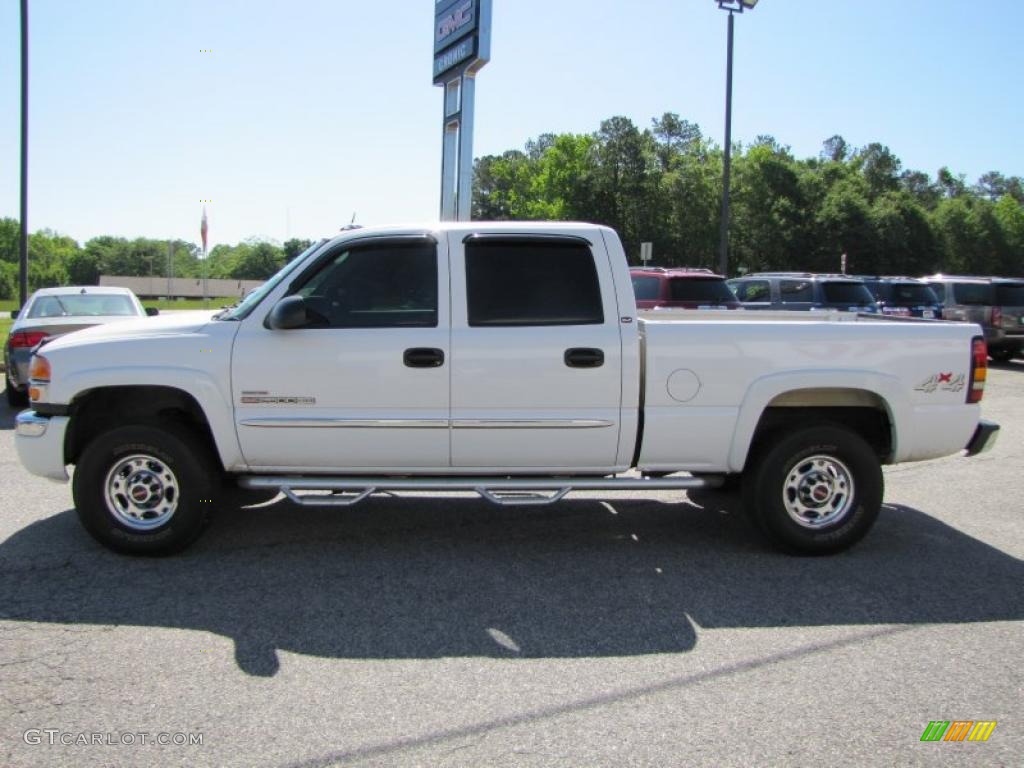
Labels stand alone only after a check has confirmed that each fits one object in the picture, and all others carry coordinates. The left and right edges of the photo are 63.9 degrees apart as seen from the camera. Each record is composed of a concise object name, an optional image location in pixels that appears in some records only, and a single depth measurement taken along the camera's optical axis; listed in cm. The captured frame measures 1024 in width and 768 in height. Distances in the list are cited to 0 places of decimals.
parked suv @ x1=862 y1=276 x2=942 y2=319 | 1811
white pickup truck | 497
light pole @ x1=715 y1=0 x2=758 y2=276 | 2144
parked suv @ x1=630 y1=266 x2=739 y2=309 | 1455
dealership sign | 1543
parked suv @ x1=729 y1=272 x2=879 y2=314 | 1639
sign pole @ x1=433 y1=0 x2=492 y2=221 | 1548
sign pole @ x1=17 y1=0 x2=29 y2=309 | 1498
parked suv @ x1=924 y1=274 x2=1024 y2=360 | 1792
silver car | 1005
